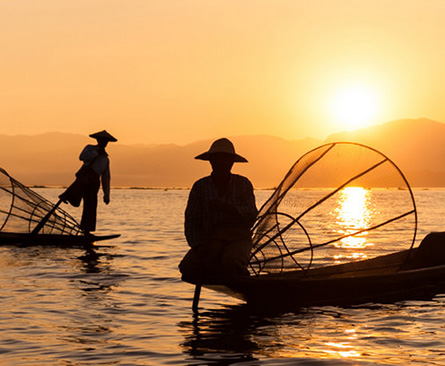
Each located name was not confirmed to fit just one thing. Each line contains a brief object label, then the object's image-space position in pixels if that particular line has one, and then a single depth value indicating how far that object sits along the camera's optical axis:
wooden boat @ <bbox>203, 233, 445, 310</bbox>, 9.11
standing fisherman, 15.80
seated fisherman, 8.56
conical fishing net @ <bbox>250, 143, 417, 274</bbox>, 10.08
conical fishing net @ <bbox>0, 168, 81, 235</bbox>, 16.25
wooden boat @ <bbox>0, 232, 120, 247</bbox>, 16.56
